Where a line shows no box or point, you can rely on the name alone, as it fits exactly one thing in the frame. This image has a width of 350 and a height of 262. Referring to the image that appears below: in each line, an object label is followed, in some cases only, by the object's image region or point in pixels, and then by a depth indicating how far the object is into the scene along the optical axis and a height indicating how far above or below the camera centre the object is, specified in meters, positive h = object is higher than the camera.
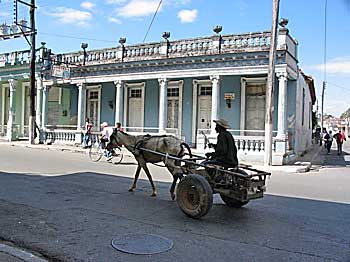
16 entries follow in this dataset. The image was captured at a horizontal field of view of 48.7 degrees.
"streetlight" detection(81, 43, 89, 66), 24.80 +5.22
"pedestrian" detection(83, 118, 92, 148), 22.19 -0.45
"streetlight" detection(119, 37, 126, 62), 22.88 +5.14
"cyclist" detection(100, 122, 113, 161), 16.82 -0.36
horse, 8.62 -0.42
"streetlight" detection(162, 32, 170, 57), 21.15 +5.08
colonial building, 18.55 +2.40
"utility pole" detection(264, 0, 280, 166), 16.44 +2.08
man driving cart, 7.55 -0.41
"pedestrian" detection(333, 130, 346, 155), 26.07 -0.32
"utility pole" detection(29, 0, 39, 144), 24.94 +3.33
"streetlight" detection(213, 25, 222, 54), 19.44 +5.04
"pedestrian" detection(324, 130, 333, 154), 27.32 -0.47
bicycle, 17.09 -1.25
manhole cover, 5.28 -1.64
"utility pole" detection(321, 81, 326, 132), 59.59 +7.27
